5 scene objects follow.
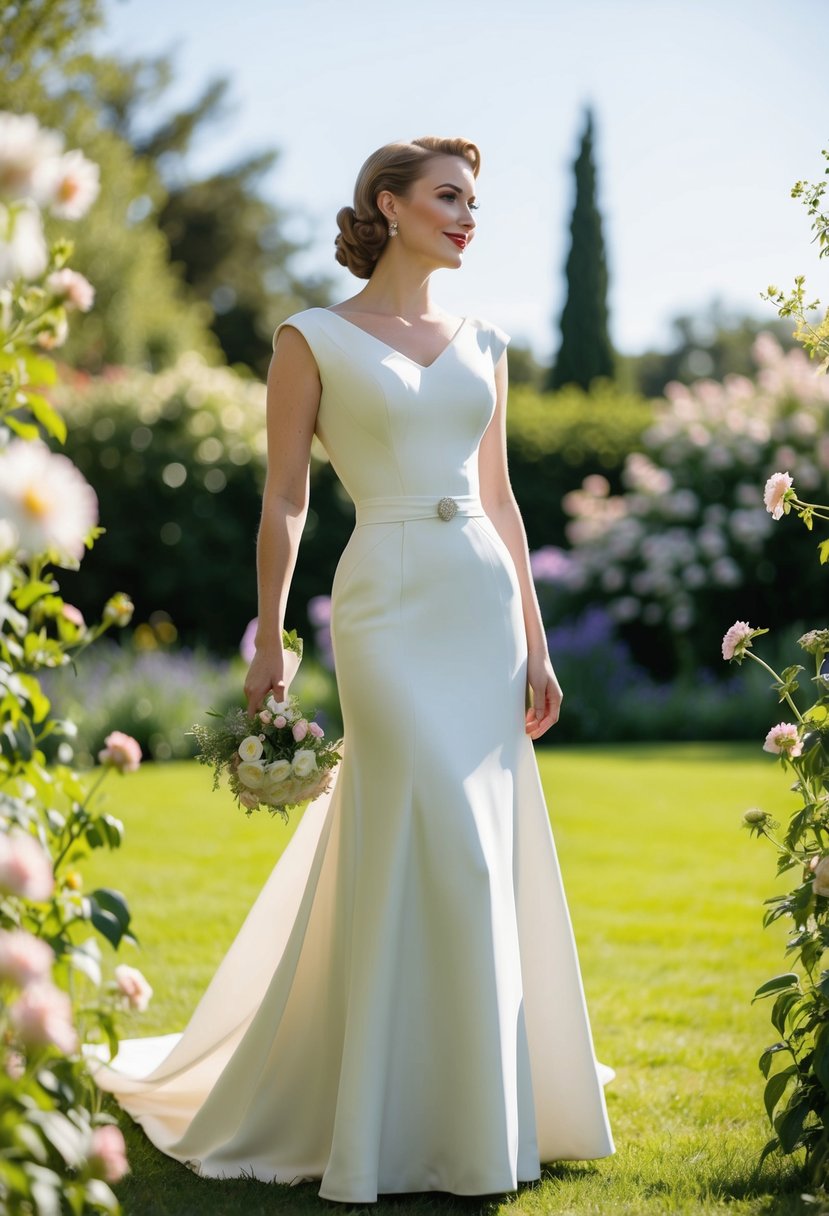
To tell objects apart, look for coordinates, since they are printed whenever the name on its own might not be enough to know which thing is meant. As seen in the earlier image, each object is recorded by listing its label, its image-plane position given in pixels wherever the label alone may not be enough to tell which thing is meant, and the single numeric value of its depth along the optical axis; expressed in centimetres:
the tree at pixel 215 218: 3200
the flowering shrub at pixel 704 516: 1247
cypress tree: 2466
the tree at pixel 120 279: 2177
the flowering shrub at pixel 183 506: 1292
